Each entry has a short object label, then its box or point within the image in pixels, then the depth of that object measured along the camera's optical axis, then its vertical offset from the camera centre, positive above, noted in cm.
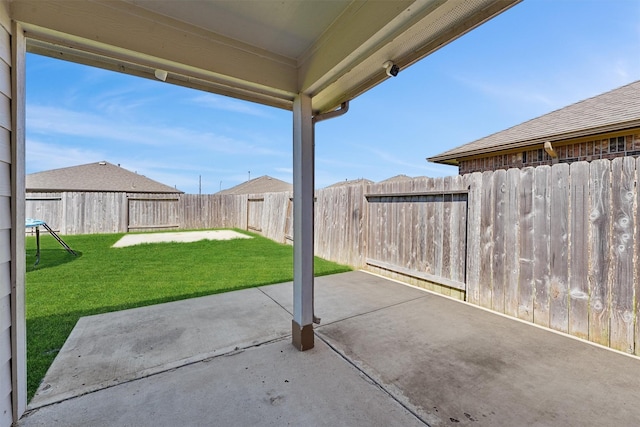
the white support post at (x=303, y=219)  233 -5
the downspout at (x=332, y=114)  241 +90
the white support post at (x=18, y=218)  145 -3
